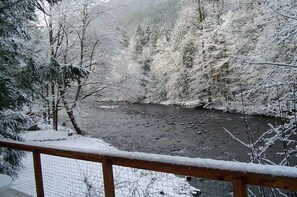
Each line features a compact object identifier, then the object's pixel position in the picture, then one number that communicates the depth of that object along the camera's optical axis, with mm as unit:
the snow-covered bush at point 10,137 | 4918
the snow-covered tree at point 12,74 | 4883
